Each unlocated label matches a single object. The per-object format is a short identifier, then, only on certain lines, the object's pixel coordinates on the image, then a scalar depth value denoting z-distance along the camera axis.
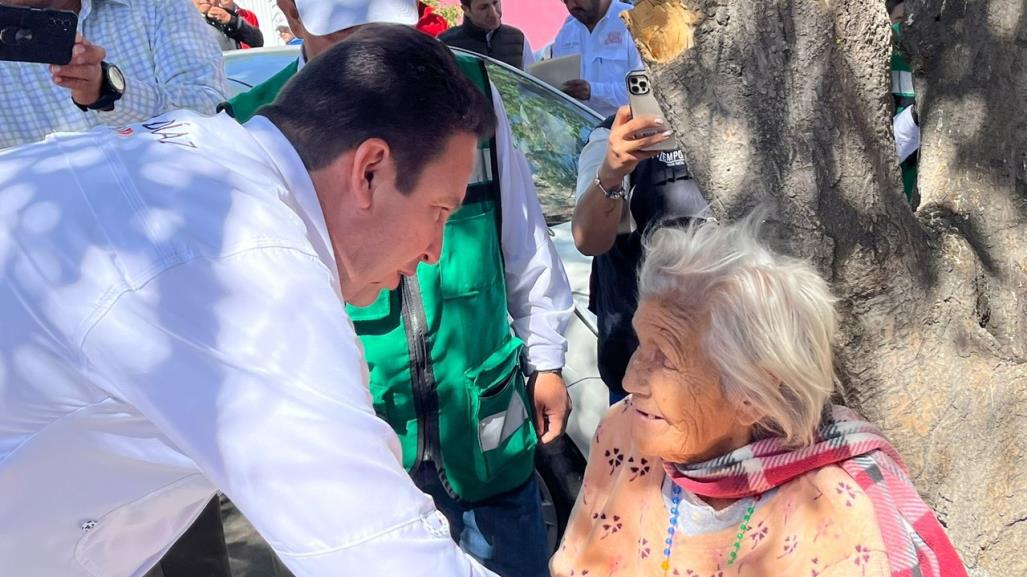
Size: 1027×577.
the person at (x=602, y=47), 6.05
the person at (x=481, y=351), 2.50
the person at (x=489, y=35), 6.43
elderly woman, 1.91
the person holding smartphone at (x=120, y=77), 2.64
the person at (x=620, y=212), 2.88
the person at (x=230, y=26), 7.37
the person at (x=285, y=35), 10.75
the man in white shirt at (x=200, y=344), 1.12
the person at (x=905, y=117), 3.48
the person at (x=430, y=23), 7.08
